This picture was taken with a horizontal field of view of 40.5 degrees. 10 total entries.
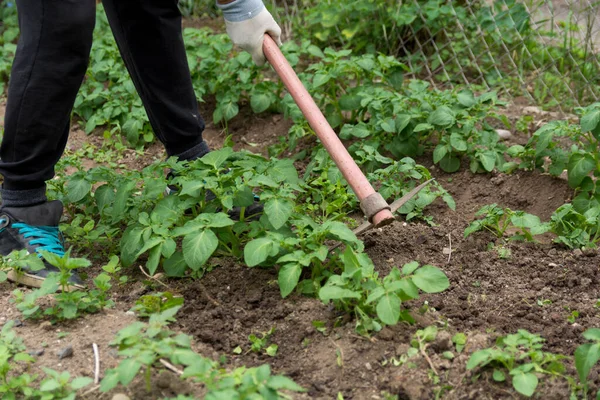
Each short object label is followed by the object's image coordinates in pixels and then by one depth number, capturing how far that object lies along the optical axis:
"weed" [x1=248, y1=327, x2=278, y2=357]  2.52
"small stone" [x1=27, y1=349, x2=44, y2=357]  2.46
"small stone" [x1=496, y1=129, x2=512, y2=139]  4.01
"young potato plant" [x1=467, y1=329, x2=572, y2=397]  2.19
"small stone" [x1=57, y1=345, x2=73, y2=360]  2.45
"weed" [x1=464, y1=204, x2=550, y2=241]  3.00
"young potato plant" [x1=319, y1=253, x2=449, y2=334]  2.34
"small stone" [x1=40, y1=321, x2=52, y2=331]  2.62
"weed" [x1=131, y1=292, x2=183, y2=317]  2.59
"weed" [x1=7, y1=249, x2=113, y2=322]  2.53
